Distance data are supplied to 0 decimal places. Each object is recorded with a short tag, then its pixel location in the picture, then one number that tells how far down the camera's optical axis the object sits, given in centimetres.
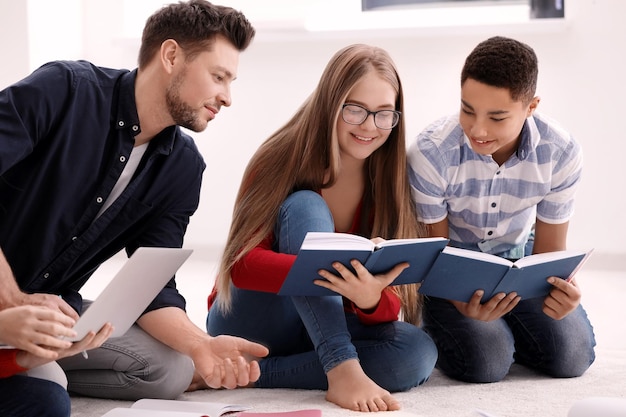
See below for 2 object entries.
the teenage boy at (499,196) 282
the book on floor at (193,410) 249
